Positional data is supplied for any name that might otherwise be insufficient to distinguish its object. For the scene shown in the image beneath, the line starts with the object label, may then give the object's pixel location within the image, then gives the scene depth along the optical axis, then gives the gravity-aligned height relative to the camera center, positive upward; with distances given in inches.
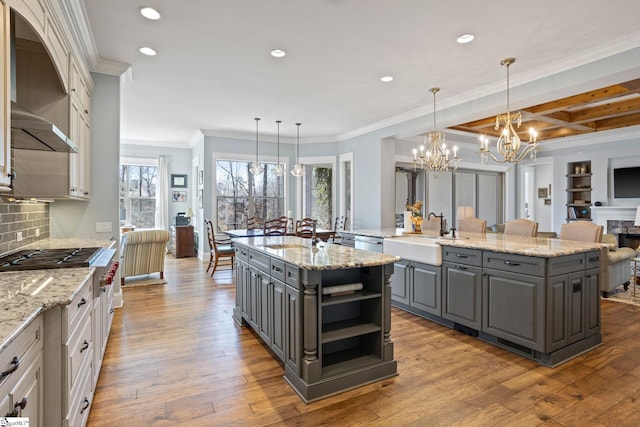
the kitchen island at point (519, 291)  107.6 -27.0
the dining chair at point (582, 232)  133.2 -7.6
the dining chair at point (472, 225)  175.5 -6.6
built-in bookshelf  311.9 +20.1
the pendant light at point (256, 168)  266.2 +33.6
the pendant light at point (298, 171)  268.8 +32.4
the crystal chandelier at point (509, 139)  144.1 +31.7
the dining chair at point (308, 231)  245.0 -13.6
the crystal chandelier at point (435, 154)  190.4 +32.4
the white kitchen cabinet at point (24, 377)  40.9 -22.0
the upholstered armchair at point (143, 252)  207.6 -25.1
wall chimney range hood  73.7 +19.1
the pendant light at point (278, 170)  269.7 +32.7
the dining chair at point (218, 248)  232.4 -25.6
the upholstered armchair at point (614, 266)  179.0 -28.3
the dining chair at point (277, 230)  244.2 -13.2
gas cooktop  79.7 -12.3
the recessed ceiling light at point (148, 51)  138.2 +65.2
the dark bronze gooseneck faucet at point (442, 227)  169.0 -7.6
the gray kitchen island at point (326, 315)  89.7 -30.1
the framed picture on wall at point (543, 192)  371.6 +21.9
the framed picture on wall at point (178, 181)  352.2 +31.3
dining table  234.1 -15.2
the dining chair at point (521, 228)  159.6 -7.2
